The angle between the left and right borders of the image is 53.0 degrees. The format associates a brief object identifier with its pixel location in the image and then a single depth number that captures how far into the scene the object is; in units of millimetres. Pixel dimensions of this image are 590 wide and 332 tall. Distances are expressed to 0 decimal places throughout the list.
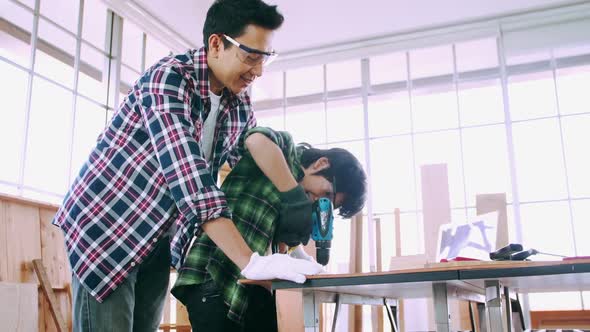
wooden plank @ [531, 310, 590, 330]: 4258
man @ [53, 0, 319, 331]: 1139
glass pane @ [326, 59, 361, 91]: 6012
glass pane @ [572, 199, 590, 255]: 4898
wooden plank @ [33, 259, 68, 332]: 3326
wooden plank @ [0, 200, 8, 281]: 3195
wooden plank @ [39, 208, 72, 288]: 3518
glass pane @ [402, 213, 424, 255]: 5426
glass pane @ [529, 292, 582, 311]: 4809
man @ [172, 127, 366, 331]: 1341
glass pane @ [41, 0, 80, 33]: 4418
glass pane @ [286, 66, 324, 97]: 6172
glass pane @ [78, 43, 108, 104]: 4691
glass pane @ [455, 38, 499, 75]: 5520
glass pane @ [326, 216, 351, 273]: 5568
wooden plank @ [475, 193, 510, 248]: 4793
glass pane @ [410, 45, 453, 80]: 5648
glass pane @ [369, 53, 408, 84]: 5820
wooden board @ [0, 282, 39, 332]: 3006
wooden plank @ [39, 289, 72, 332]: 3381
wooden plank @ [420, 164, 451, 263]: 5117
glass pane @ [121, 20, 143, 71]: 5192
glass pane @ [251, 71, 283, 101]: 6301
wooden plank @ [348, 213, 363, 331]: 4402
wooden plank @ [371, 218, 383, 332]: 4466
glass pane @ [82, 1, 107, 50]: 4797
